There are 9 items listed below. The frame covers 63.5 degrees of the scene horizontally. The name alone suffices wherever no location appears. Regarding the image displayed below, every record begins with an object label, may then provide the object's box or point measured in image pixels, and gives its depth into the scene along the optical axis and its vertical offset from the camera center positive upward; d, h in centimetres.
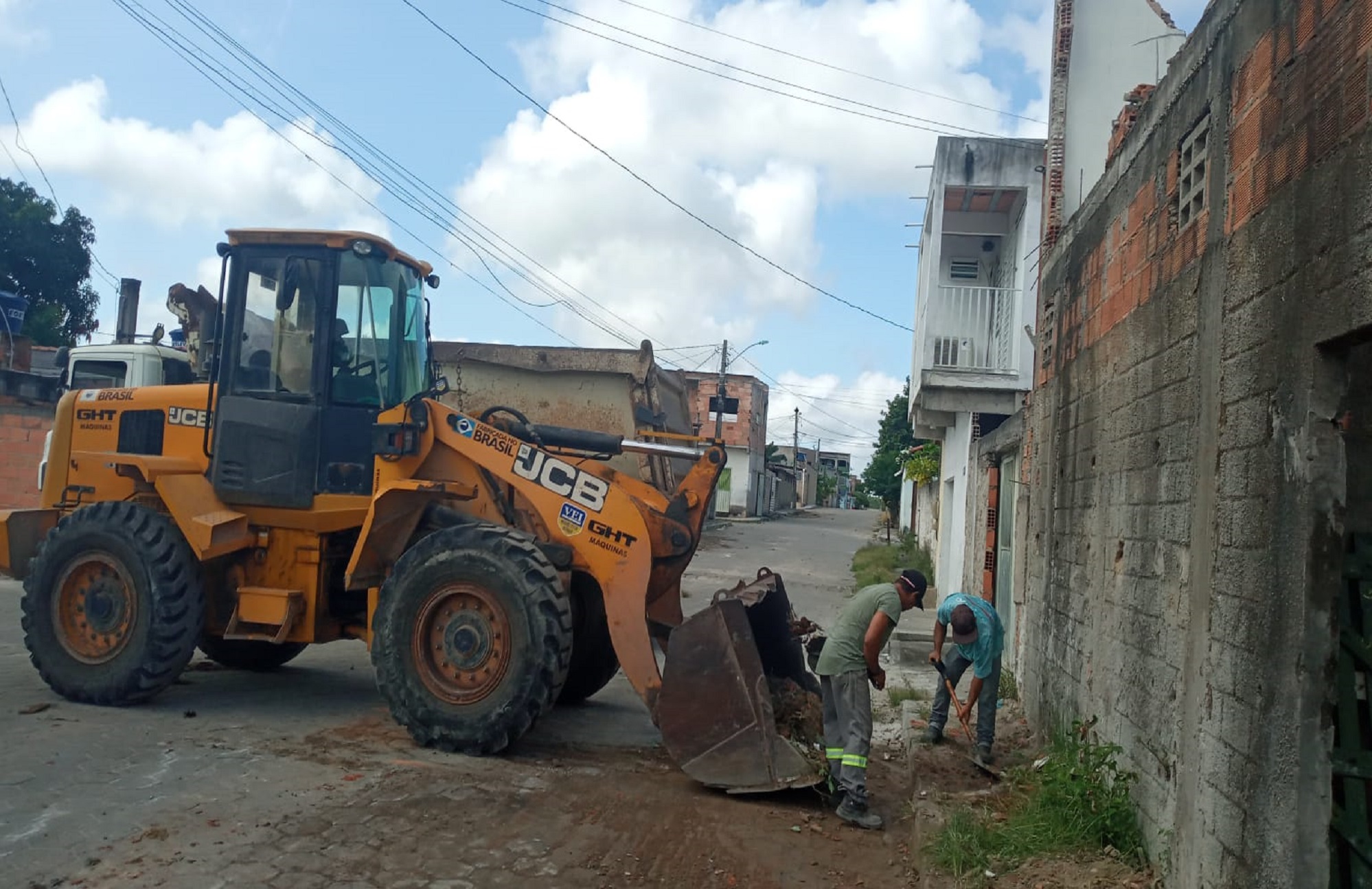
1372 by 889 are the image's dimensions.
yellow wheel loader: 711 -28
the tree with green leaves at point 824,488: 10431 +266
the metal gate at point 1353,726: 338 -55
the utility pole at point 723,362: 3900 +538
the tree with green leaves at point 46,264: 2975 +564
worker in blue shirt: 752 -91
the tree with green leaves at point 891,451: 3641 +237
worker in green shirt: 625 -92
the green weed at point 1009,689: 966 -142
